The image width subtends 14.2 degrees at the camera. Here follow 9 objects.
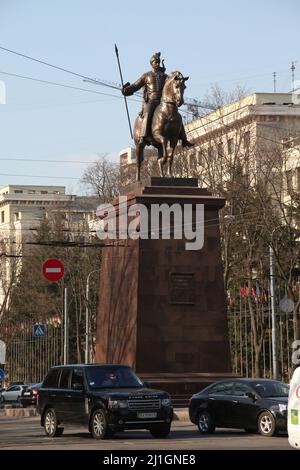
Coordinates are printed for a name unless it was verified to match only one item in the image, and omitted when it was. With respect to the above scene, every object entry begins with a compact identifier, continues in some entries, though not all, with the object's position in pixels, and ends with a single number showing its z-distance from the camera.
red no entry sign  57.59
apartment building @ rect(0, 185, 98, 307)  81.31
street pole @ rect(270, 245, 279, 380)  48.78
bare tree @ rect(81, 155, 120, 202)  70.06
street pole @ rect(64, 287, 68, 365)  58.94
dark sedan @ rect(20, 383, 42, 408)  48.58
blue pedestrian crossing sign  54.57
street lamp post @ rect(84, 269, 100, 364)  62.66
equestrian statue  36.09
